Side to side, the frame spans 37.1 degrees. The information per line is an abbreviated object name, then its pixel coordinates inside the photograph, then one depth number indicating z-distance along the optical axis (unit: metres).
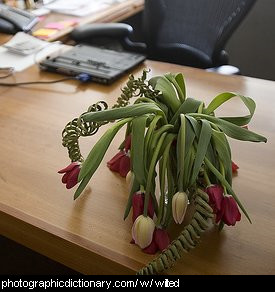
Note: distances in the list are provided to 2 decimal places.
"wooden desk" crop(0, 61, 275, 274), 0.69
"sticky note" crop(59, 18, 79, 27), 1.82
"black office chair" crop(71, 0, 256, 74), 1.64
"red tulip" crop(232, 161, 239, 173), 0.87
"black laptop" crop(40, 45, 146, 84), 1.30
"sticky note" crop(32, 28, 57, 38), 1.70
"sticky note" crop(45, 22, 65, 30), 1.80
